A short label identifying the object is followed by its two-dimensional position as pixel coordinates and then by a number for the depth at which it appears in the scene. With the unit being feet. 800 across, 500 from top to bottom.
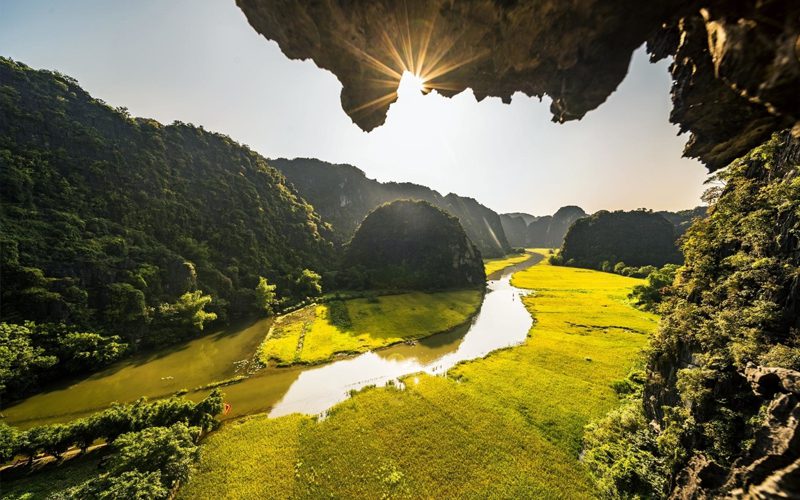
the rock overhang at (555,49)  16.01
